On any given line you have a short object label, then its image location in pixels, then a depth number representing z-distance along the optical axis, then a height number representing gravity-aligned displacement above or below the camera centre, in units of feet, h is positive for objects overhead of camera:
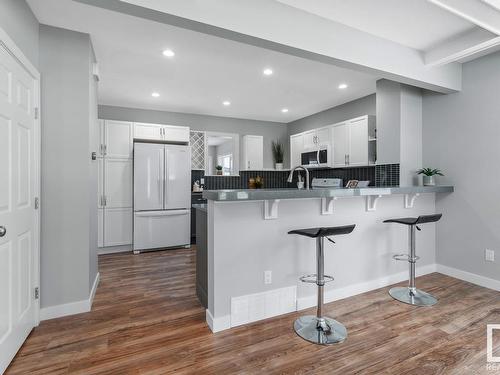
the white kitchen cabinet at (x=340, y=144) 14.45 +2.20
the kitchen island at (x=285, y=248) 7.26 -2.00
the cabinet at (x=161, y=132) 16.06 +3.12
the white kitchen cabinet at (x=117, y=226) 15.12 -2.44
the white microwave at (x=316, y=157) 15.79 +1.62
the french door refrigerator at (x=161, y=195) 15.30 -0.70
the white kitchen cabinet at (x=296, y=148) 18.15 +2.45
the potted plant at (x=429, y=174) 11.16 +0.40
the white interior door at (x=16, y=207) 5.52 -0.54
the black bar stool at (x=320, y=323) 6.79 -3.82
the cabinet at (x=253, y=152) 19.42 +2.31
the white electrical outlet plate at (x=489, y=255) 9.99 -2.64
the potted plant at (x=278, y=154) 20.67 +2.29
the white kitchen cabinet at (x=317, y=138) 15.72 +2.81
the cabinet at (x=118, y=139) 15.28 +2.55
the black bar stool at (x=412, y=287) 8.86 -3.55
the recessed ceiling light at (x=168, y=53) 9.59 +4.70
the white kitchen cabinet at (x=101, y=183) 14.97 +0.02
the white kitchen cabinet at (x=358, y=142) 13.34 +2.12
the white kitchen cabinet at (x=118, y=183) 15.19 +0.02
